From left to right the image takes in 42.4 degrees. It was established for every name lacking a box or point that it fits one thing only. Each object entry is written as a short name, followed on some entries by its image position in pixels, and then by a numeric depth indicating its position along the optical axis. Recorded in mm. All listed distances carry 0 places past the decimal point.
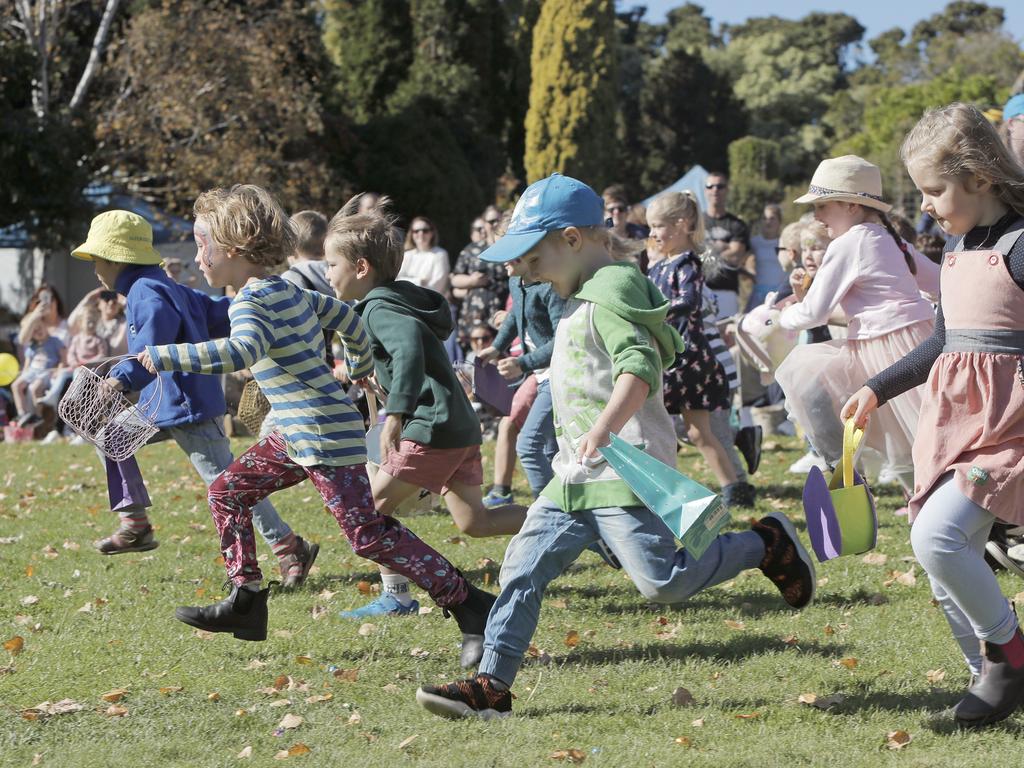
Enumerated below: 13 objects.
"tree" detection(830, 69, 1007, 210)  46250
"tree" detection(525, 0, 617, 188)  35688
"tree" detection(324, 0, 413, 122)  32156
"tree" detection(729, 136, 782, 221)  48594
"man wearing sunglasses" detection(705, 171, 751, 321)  11812
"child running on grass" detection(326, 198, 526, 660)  5453
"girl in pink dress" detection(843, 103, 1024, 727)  3846
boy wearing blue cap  4191
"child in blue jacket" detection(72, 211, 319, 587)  6160
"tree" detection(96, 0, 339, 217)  21359
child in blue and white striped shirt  4906
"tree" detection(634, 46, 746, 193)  56906
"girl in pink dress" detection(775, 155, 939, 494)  5781
